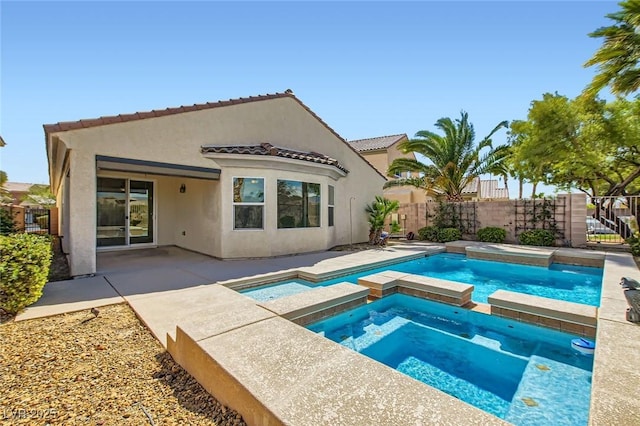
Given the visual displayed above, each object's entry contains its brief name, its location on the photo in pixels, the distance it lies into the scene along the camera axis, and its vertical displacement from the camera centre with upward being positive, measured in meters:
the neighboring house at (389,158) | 30.03 +5.56
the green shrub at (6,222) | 10.29 -0.33
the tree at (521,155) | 20.25 +3.88
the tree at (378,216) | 17.80 -0.19
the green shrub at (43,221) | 21.71 -0.56
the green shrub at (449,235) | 19.77 -1.47
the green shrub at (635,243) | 13.23 -1.41
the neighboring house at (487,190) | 32.03 +2.86
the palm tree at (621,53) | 12.78 +7.06
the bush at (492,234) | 18.56 -1.37
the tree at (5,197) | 18.17 +1.02
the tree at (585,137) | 18.02 +4.62
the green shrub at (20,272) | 5.33 -1.08
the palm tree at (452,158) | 19.28 +3.61
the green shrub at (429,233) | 20.48 -1.43
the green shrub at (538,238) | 16.89 -1.44
